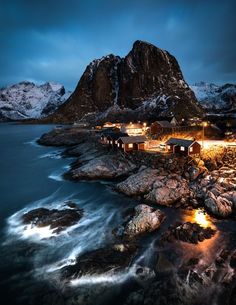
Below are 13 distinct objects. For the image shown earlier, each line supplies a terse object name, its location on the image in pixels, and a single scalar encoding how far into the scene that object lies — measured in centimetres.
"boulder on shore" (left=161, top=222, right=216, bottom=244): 2077
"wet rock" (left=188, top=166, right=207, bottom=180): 3397
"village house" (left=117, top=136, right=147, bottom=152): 4853
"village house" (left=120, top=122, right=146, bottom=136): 8554
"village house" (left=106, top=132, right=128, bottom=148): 5359
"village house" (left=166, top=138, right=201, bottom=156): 3972
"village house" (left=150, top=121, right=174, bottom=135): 7244
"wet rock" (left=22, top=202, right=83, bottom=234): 2445
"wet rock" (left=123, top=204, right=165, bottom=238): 2197
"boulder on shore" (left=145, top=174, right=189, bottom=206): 2864
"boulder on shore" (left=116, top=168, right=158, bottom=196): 3177
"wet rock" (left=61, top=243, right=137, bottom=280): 1712
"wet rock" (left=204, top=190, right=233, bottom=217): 2488
